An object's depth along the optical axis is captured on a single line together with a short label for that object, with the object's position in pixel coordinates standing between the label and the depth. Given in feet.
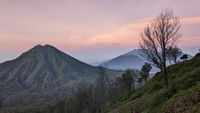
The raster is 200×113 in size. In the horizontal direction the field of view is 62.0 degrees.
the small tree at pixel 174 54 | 157.78
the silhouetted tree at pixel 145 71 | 150.29
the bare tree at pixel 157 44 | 62.86
